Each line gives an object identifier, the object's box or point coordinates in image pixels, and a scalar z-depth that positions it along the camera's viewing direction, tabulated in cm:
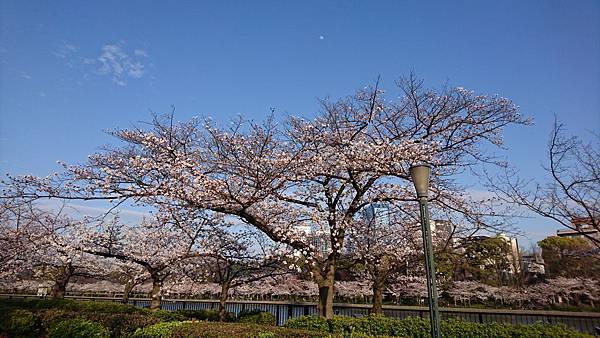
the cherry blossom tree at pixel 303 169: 754
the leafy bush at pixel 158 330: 618
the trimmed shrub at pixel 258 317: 1120
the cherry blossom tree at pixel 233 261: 1191
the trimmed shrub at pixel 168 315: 880
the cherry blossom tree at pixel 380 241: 1131
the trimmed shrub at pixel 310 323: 778
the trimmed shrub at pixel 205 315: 1152
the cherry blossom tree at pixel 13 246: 927
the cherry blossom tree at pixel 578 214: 656
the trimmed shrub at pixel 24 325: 777
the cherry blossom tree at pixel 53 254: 1000
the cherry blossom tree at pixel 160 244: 991
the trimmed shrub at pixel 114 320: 686
